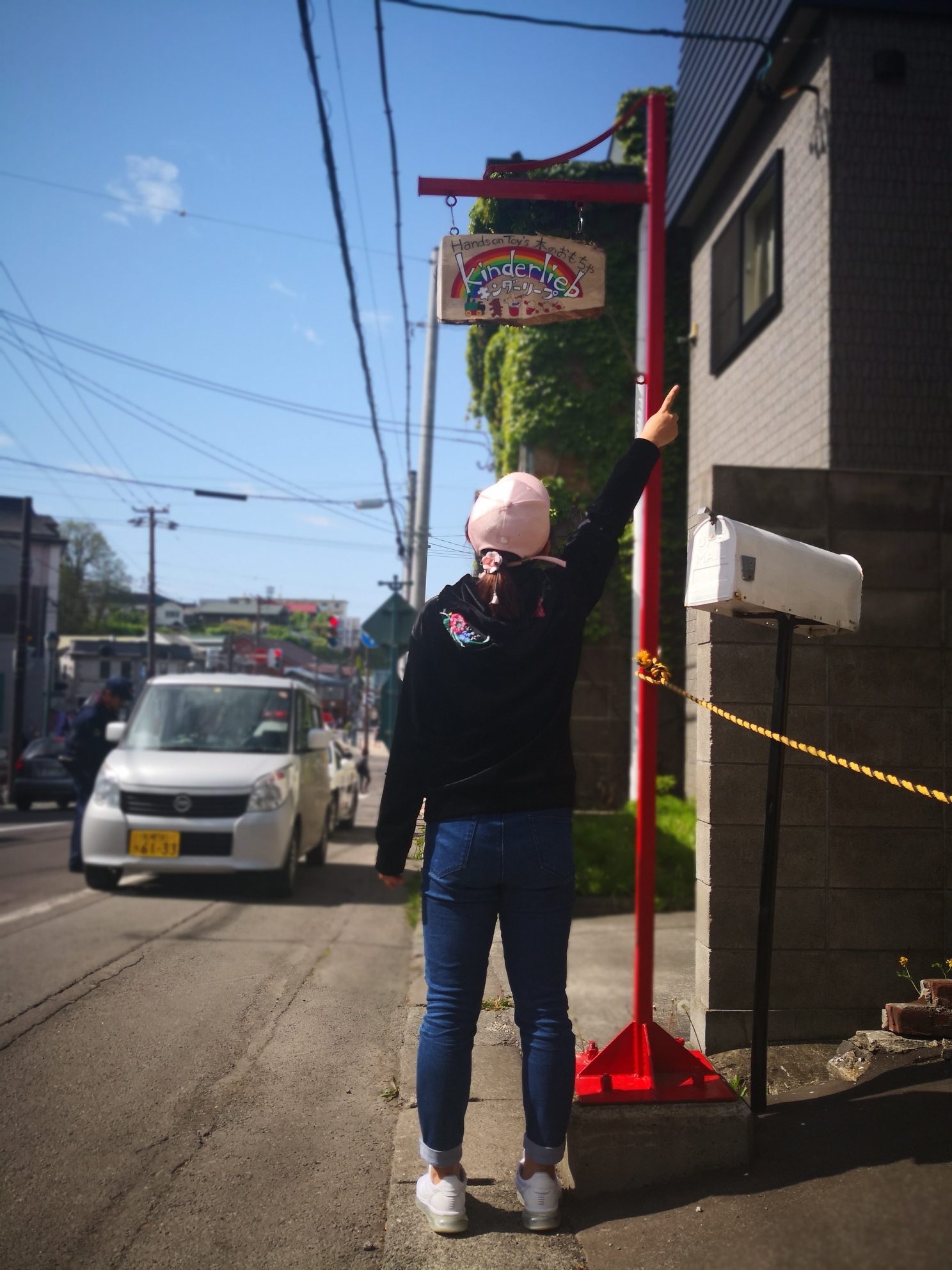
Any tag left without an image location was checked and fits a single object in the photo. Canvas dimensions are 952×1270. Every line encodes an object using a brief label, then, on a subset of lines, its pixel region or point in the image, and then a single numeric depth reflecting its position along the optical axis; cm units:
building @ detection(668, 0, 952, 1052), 369
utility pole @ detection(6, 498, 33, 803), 2475
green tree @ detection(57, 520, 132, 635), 6669
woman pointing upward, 255
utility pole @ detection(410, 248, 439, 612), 1762
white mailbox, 284
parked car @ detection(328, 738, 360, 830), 1312
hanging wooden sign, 325
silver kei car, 792
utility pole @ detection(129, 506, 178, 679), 4044
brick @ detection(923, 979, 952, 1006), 350
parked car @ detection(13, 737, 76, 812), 1966
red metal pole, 304
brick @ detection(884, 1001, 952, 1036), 344
